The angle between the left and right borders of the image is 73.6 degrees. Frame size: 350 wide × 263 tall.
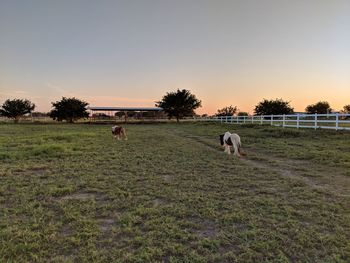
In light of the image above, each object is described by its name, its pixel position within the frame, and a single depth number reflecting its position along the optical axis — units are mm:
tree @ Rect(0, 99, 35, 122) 39094
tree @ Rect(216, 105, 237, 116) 41188
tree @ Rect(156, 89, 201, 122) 40875
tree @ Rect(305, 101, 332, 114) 39312
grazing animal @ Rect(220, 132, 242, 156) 8008
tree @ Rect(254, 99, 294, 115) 35250
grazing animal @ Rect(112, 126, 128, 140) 13514
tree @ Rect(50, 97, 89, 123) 39312
